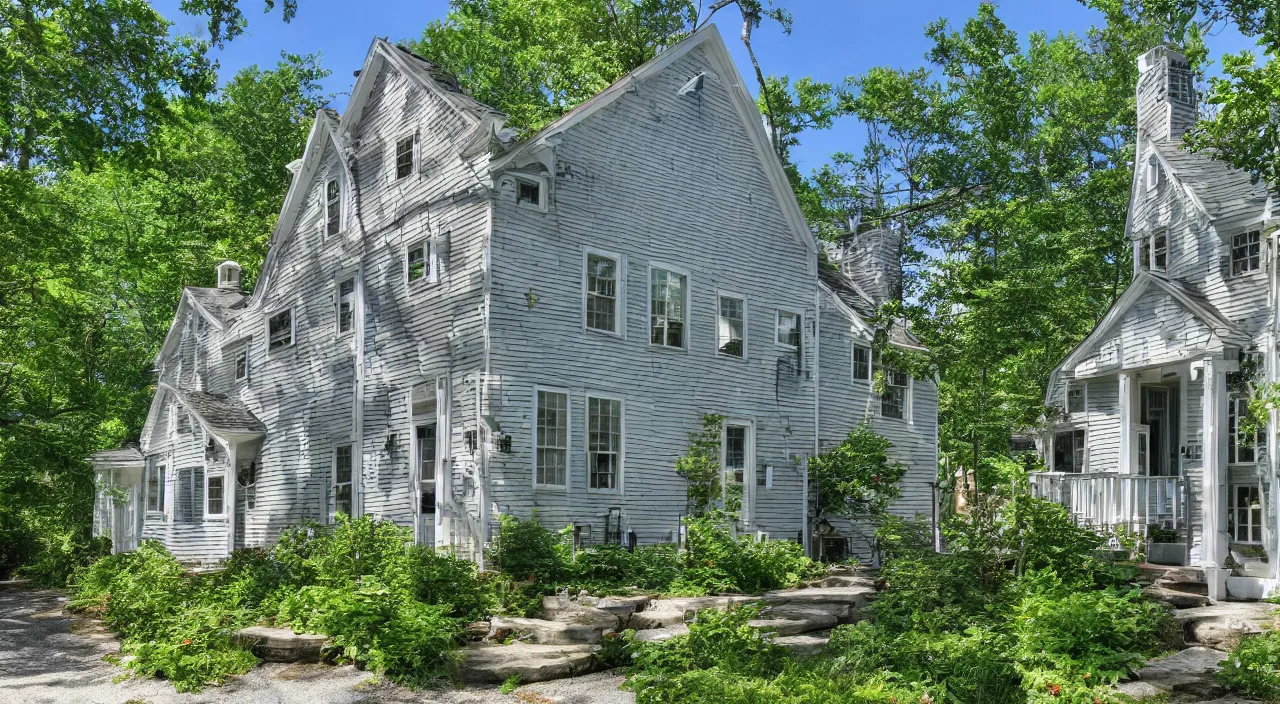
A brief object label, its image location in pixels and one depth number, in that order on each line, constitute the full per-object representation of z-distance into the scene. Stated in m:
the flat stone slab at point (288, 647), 12.05
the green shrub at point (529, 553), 15.27
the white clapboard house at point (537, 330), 17.08
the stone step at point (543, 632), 11.96
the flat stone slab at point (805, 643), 11.14
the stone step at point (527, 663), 10.73
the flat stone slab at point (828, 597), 13.87
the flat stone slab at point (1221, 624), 11.19
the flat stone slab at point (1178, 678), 9.11
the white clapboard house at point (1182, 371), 16.38
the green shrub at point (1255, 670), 8.70
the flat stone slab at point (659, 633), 11.61
